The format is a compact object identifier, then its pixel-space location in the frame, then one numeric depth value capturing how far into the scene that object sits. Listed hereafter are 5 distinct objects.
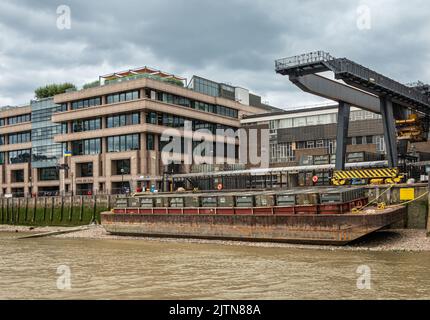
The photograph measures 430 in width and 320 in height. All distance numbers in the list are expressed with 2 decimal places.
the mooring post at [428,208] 35.36
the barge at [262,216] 33.84
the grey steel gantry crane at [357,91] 41.44
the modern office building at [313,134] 75.38
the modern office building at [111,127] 87.12
